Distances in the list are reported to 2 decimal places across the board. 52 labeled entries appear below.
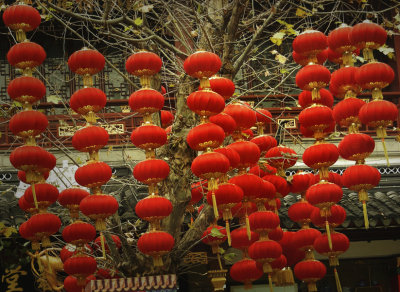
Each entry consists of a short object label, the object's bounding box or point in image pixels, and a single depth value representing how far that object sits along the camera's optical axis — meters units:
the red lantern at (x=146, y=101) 6.84
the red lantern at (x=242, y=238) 7.96
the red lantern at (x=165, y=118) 8.46
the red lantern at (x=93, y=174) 6.62
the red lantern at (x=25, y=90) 6.63
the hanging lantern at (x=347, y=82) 6.98
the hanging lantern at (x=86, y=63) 6.88
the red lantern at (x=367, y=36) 6.65
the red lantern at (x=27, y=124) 6.54
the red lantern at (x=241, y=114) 7.25
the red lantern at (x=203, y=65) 6.77
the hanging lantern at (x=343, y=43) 6.95
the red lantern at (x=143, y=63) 6.95
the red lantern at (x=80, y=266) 7.25
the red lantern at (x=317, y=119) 7.09
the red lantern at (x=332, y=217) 7.82
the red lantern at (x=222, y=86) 7.19
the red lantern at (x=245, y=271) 8.21
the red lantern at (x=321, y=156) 7.05
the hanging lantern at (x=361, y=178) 6.80
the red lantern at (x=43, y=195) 6.96
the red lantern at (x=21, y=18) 6.74
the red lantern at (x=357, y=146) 6.70
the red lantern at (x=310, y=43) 7.04
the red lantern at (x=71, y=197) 7.41
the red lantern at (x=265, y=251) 7.61
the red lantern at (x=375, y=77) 6.59
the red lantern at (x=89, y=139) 6.67
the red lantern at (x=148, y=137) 6.73
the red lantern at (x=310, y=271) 8.41
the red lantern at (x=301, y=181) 8.22
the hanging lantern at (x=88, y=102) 6.79
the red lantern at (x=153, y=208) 6.75
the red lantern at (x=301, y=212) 8.24
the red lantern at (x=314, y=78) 7.04
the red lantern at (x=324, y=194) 7.00
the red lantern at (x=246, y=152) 7.09
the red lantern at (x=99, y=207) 6.69
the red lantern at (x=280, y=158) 8.12
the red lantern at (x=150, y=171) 6.69
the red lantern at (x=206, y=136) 6.53
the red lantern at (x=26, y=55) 6.70
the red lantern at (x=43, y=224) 6.94
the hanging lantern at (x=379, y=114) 6.50
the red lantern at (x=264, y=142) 8.17
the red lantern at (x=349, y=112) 6.84
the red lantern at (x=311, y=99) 7.44
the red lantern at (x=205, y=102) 6.64
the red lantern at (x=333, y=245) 7.93
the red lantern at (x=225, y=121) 7.01
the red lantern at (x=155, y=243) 6.80
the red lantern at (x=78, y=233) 7.24
